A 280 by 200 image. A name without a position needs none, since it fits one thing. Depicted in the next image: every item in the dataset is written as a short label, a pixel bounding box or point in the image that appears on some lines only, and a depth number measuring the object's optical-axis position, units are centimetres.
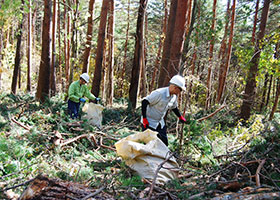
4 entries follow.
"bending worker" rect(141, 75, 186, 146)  524
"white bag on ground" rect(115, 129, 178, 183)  445
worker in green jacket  846
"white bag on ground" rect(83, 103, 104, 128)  819
